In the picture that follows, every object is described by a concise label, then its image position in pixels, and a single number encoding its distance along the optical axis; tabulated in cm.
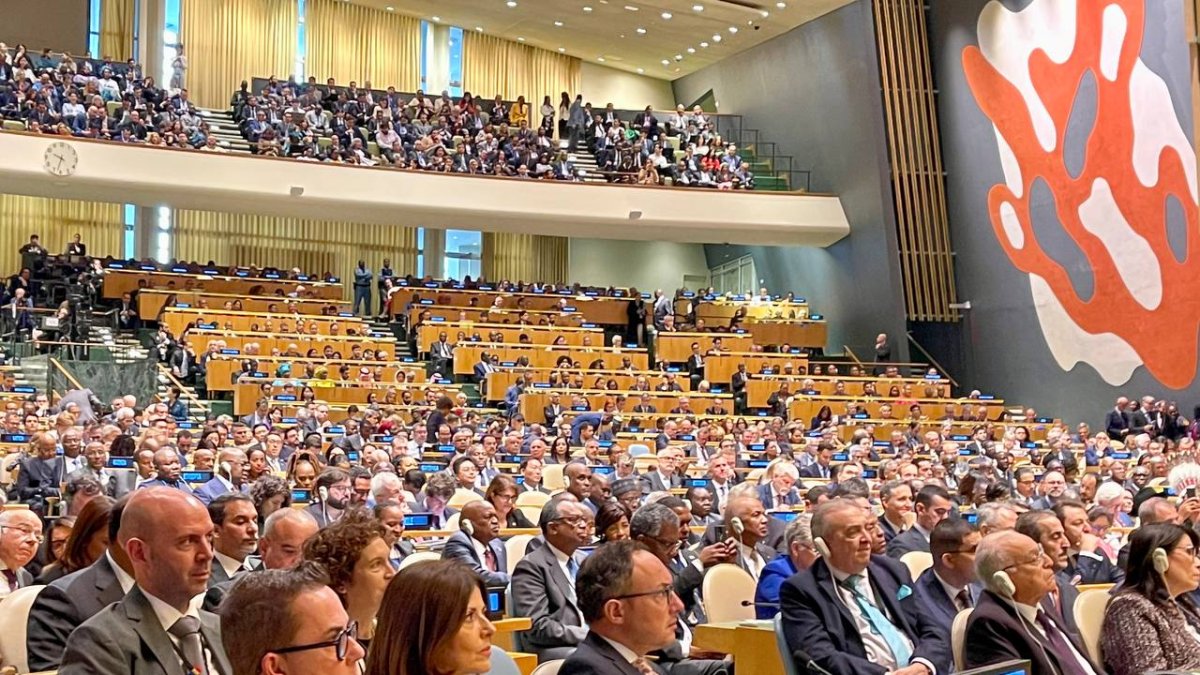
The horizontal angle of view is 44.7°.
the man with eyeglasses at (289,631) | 245
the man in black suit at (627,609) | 349
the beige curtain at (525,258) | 2881
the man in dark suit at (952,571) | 512
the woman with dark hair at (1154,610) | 450
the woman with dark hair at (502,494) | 717
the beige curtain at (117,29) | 2623
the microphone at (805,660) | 443
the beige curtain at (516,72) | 2938
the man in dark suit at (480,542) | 624
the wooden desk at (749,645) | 498
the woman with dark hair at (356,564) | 356
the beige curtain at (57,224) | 2453
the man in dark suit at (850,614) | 459
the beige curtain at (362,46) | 2797
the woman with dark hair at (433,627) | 272
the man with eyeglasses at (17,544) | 525
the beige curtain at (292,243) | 2630
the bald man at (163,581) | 312
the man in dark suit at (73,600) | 359
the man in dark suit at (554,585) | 540
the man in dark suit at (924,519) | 673
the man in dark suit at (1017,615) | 422
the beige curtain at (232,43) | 2656
